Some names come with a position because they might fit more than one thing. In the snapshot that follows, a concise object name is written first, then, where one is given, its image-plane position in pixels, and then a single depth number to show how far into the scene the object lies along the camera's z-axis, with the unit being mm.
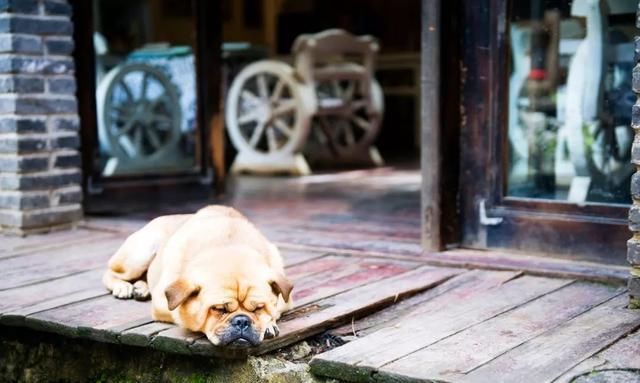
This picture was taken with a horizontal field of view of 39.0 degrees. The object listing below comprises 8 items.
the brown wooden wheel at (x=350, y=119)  8016
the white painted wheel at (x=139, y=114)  5746
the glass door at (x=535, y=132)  3654
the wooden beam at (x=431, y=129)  3672
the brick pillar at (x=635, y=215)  2824
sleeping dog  2391
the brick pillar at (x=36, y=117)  4184
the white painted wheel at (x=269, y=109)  7463
